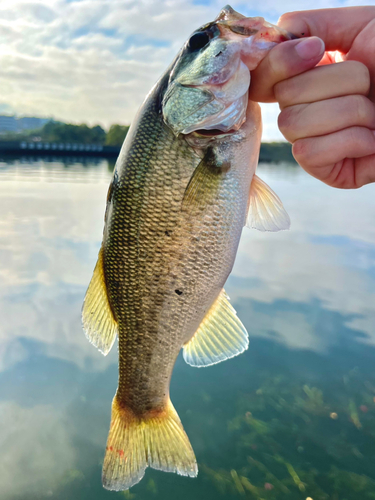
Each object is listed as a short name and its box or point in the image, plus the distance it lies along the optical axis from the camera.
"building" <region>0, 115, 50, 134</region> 147.12
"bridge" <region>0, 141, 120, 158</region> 54.34
